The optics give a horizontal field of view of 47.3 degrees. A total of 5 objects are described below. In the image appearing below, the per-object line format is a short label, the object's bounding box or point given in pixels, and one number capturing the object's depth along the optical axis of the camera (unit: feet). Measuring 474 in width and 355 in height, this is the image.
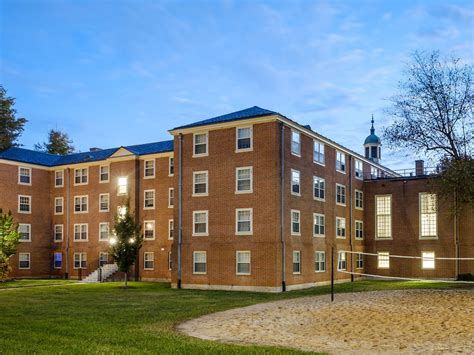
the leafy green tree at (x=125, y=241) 118.01
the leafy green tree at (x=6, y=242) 117.50
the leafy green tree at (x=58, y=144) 268.93
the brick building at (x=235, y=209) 107.86
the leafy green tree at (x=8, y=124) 237.45
